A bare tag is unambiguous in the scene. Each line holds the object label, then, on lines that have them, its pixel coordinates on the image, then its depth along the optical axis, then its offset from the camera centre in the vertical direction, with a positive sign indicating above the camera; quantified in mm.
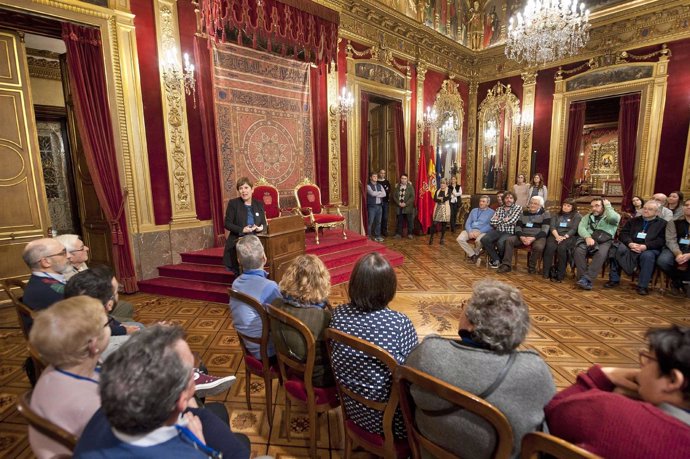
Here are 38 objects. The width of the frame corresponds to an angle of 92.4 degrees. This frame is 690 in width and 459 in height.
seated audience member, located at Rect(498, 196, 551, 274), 4887 -822
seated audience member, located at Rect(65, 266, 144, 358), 1671 -517
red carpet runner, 4082 -1188
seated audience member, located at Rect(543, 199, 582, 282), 4621 -850
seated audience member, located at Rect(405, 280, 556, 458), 946 -571
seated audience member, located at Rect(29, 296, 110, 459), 983 -580
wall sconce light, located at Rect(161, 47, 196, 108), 4399 +1493
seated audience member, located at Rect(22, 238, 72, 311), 1973 -546
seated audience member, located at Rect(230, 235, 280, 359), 1893 -622
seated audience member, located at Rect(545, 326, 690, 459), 744 -581
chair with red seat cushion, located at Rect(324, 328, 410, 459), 1179 -902
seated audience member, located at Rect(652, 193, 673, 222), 4545 -462
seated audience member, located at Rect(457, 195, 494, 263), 5543 -802
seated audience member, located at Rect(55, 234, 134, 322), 2427 -553
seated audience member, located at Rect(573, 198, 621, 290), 4344 -828
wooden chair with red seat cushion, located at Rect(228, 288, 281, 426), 1738 -1022
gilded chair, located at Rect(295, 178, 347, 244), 5494 -452
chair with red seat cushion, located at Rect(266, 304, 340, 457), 1485 -987
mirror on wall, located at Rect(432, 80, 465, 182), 8594 +1434
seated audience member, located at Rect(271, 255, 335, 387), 1596 -620
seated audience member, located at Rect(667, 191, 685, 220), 4658 -395
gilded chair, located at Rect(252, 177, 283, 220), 5300 -211
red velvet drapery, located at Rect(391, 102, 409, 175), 7723 +1073
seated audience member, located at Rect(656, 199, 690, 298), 3848 -883
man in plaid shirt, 5180 -780
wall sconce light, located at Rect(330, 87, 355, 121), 6387 +1466
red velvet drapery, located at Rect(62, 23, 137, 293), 3871 +676
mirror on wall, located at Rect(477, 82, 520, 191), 8719 +1134
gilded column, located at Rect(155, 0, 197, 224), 4379 +892
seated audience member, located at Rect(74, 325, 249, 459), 745 -501
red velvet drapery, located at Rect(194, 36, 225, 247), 4727 +791
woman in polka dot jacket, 1300 -633
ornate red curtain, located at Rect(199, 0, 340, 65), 4113 +2184
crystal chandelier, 5367 +2526
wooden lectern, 3680 -687
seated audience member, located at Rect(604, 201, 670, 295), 4062 -856
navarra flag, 8023 -393
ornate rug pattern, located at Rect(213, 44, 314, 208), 5035 +1067
